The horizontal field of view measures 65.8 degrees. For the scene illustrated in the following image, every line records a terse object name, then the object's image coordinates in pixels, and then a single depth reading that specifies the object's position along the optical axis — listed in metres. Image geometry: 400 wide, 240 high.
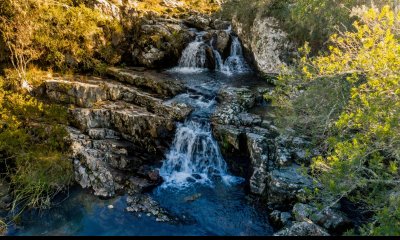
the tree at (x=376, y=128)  6.74
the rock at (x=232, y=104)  14.91
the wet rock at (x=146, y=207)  11.52
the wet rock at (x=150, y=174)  13.58
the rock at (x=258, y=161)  12.61
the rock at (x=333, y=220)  9.77
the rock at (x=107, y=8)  20.87
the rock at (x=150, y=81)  17.66
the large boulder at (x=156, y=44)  21.84
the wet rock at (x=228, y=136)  14.00
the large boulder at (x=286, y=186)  11.38
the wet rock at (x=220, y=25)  24.39
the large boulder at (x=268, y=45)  19.91
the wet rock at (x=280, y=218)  10.73
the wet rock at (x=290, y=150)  12.41
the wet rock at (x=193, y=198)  12.60
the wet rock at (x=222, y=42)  22.67
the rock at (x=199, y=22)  24.67
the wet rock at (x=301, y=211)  10.18
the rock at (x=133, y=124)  15.02
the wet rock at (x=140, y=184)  12.89
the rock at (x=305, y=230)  9.30
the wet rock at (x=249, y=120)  14.73
